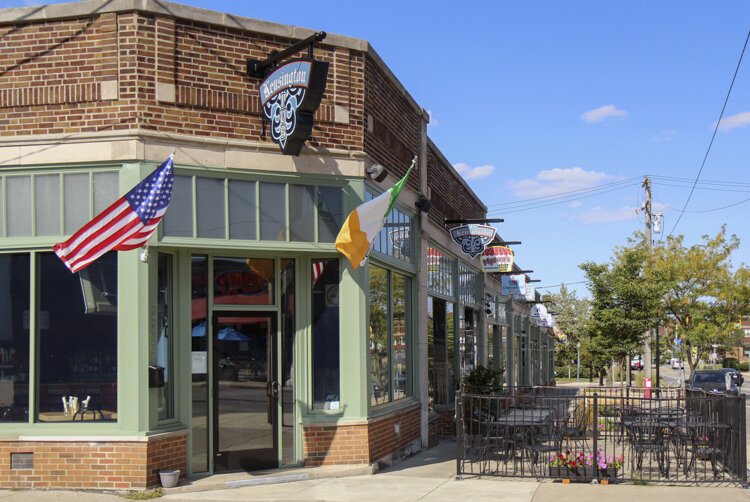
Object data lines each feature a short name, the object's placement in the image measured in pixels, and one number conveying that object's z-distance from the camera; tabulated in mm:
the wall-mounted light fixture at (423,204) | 14805
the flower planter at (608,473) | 10938
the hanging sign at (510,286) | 25969
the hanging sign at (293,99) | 9734
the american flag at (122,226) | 9508
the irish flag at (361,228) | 10867
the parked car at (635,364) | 73338
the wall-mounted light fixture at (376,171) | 11828
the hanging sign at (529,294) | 28633
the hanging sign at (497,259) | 21116
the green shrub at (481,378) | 17172
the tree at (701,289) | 31391
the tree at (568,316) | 59856
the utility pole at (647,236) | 32694
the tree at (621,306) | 28719
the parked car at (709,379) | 30406
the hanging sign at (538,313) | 33812
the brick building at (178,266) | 10203
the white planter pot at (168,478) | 9945
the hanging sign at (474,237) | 17781
